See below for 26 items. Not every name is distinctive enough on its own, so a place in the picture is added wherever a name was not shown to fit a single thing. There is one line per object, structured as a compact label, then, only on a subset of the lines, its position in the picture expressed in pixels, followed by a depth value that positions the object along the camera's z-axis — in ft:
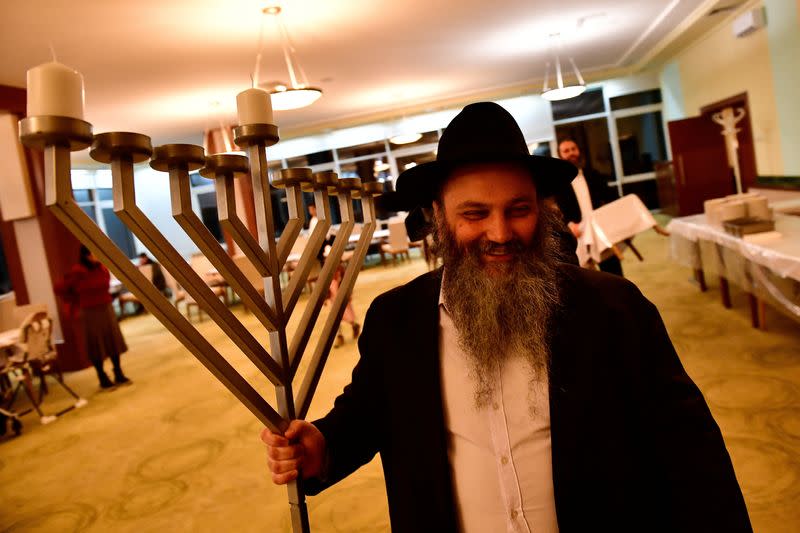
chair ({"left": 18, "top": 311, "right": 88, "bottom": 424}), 15.80
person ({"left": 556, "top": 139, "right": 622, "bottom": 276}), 14.08
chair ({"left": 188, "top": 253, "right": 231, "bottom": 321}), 30.67
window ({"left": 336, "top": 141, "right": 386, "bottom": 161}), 45.32
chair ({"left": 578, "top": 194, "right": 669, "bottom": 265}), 13.97
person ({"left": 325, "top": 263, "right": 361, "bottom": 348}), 19.14
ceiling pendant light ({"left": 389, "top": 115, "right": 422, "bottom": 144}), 43.77
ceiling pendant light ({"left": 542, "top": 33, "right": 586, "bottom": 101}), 28.71
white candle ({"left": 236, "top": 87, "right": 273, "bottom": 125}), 2.56
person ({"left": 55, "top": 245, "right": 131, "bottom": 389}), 17.42
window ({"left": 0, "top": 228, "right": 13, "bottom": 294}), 33.52
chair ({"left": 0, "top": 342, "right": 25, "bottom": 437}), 15.57
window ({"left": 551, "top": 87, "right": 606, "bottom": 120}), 42.14
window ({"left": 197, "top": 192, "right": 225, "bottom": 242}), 49.47
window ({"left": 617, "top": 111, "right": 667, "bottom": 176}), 42.57
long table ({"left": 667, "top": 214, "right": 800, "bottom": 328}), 11.08
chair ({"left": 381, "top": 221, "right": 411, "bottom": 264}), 36.06
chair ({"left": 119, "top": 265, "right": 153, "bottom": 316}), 34.58
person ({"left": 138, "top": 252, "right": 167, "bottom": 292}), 34.24
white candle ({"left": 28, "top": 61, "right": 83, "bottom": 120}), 1.85
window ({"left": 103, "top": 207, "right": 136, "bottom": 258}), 46.55
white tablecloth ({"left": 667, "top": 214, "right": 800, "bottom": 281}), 10.50
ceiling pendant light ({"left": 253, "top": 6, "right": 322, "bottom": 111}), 18.40
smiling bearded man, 3.32
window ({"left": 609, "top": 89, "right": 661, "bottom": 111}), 41.93
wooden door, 32.81
